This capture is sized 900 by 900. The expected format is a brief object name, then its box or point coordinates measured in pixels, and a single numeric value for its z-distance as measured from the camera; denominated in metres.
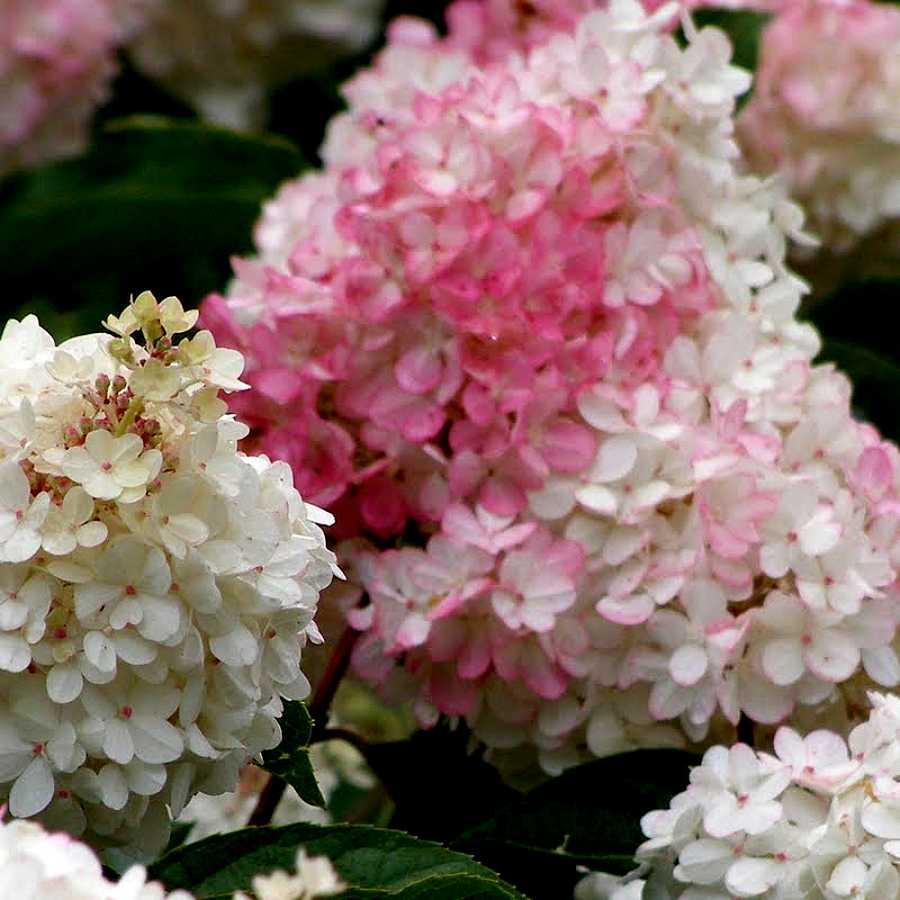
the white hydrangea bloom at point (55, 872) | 1.97
